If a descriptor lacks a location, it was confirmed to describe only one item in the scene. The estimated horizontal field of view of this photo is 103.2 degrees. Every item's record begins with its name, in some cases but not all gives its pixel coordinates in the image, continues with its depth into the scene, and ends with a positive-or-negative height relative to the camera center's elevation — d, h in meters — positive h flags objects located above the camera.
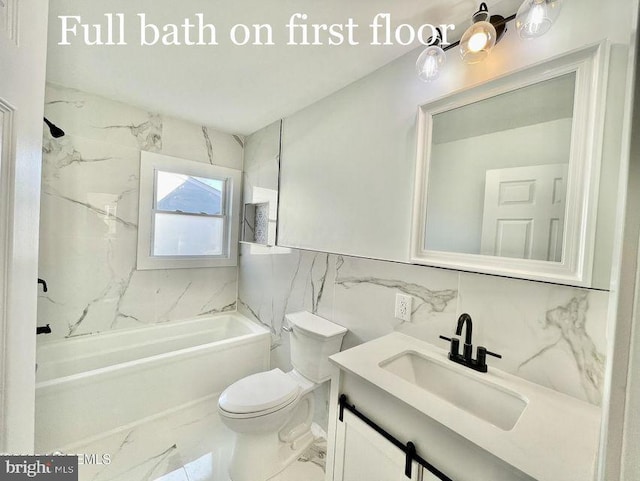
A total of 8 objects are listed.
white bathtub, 1.52 -1.10
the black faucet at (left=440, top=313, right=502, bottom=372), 1.05 -0.46
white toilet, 1.41 -1.01
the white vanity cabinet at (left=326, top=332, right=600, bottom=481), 0.67 -0.58
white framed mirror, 0.84 +0.28
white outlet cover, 1.35 -0.37
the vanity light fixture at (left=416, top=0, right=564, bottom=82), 0.87 +0.80
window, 2.30 +0.12
